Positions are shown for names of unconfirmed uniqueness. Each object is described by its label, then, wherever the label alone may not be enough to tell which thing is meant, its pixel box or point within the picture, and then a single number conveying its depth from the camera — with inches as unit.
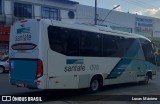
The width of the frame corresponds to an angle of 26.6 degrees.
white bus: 521.3
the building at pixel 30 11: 1541.6
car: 1135.6
